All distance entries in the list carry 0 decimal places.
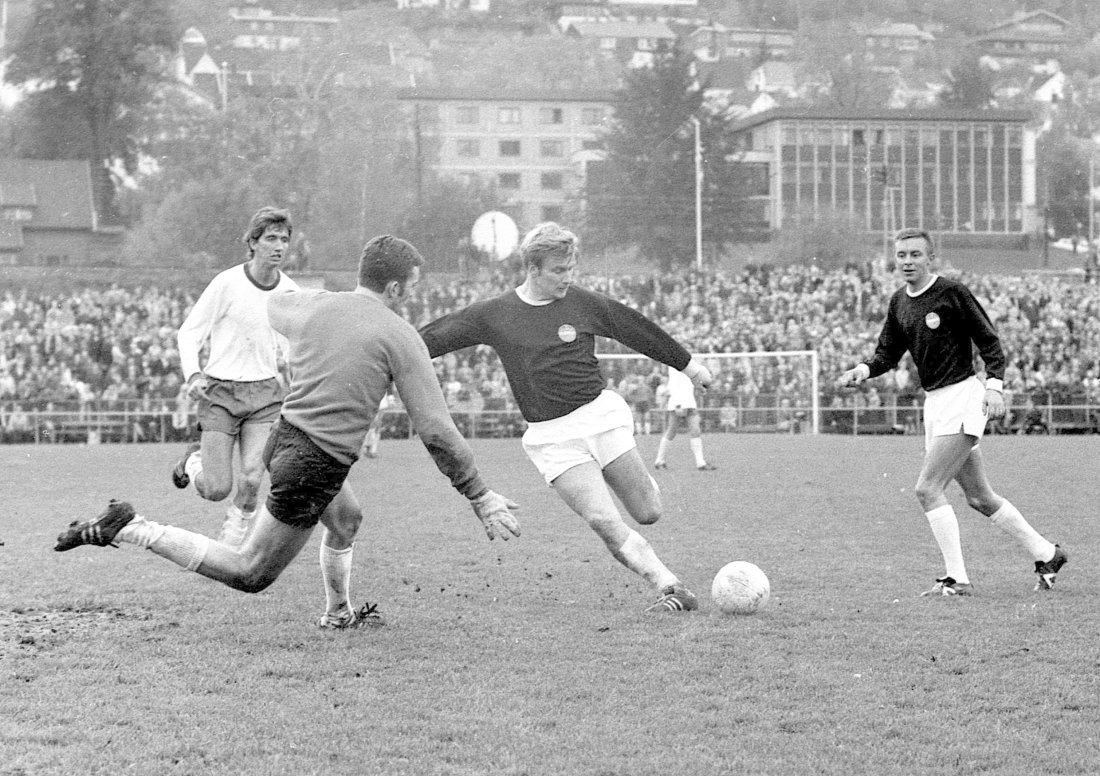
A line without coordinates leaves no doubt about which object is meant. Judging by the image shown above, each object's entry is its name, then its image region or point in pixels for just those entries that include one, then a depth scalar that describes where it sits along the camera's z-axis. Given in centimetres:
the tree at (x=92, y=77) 6694
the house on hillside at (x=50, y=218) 6369
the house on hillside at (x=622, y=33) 12712
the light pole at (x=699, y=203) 6103
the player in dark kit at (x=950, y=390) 875
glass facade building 8000
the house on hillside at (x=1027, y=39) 14338
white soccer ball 774
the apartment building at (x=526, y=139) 7944
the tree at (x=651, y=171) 6375
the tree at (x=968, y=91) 10181
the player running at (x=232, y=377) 919
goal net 3309
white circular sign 5147
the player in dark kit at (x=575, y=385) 792
